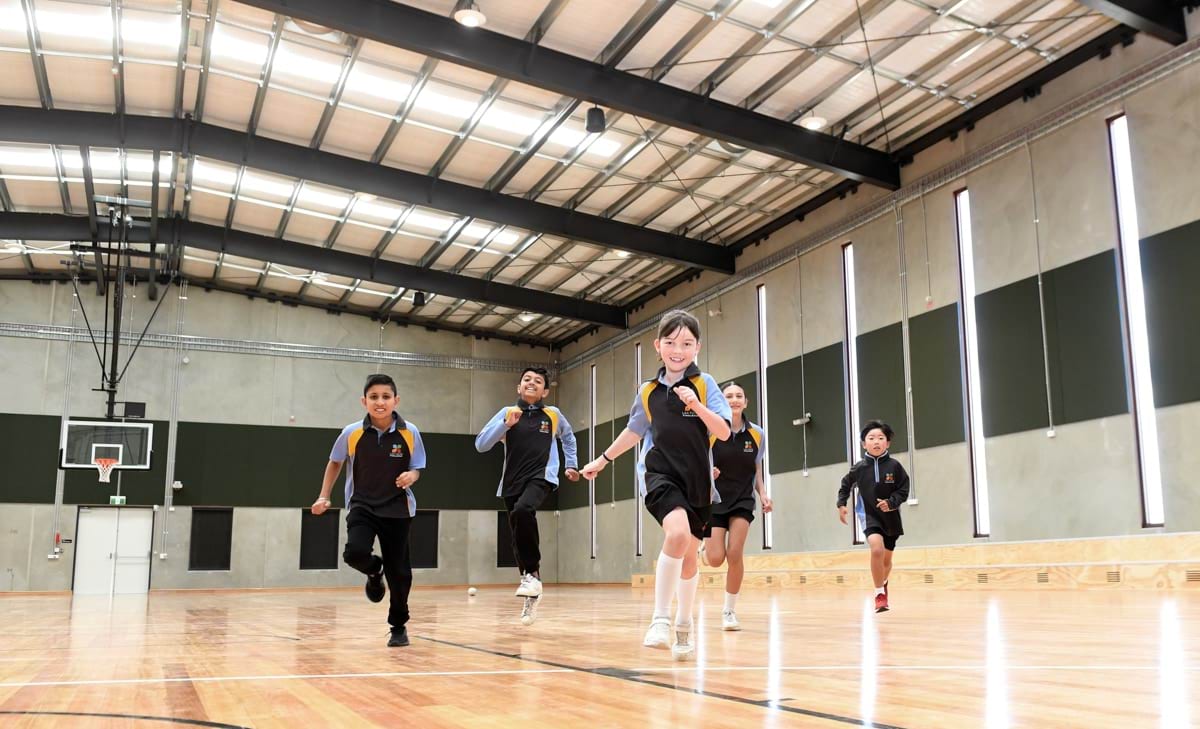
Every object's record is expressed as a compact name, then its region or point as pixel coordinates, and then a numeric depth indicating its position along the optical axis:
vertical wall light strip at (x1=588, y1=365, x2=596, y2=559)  34.47
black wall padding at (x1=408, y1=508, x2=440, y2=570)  35.59
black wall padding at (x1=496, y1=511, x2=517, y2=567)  36.75
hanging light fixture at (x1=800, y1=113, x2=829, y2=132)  19.56
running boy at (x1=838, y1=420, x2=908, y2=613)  10.94
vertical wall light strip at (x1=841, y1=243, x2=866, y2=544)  21.95
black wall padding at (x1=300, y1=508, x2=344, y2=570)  33.69
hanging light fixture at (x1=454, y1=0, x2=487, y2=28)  16.12
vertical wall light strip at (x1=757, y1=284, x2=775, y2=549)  24.80
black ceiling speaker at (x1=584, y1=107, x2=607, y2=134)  18.94
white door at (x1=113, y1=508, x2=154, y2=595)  31.55
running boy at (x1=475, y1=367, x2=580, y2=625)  9.69
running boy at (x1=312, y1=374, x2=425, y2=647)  7.23
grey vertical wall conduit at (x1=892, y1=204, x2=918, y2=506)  20.22
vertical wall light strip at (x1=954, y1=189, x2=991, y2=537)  18.69
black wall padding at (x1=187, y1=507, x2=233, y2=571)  32.41
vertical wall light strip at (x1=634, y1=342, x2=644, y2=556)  31.30
